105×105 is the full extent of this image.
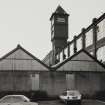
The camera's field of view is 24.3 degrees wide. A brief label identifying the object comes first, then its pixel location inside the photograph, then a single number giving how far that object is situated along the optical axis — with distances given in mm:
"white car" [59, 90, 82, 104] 24516
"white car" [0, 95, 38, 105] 13922
